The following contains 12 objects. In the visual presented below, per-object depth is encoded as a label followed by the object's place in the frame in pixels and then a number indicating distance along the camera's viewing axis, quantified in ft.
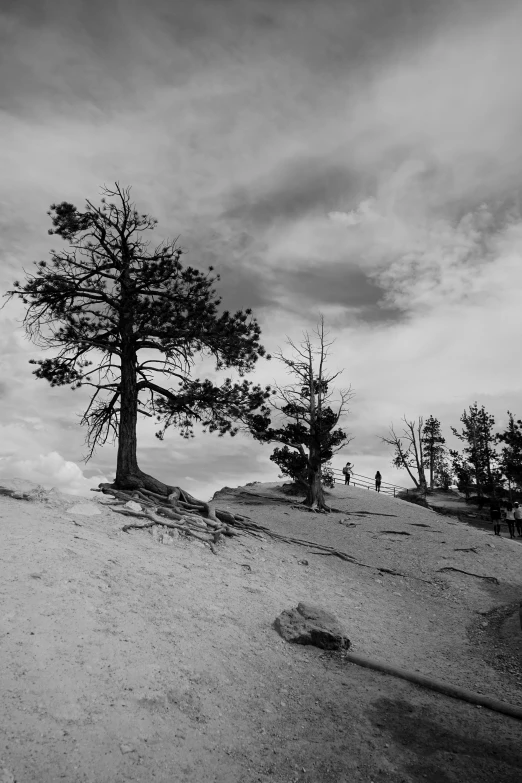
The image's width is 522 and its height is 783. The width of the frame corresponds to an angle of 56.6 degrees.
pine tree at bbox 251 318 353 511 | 89.40
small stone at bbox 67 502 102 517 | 41.38
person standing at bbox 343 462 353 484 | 126.21
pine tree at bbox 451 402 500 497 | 141.38
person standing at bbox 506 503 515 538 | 87.20
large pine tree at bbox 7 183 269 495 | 55.83
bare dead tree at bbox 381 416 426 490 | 152.65
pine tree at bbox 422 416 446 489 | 178.81
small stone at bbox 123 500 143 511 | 46.94
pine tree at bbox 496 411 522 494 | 114.51
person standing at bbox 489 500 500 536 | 92.99
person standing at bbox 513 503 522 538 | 86.74
